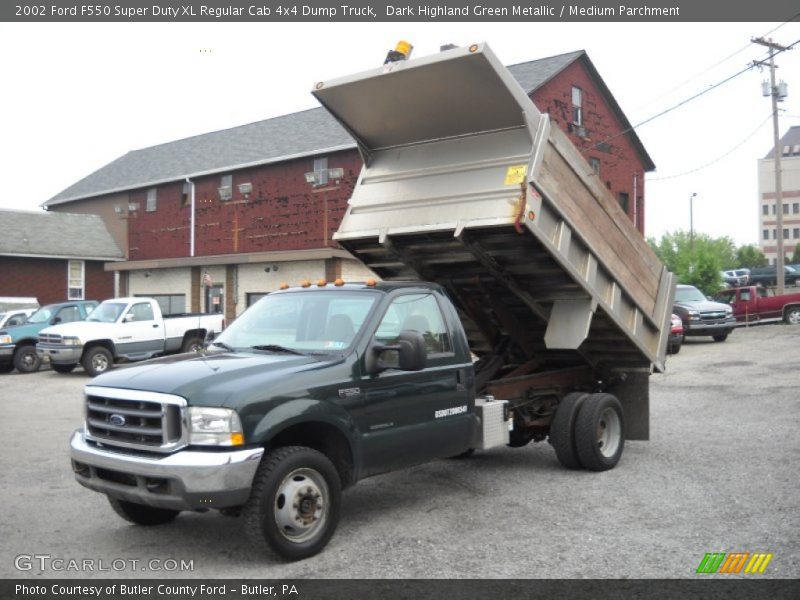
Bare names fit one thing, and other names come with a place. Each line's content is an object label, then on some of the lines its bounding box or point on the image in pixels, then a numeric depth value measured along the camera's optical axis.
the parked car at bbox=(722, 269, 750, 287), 49.19
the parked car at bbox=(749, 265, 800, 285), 48.22
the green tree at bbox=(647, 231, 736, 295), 42.12
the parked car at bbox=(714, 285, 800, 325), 27.25
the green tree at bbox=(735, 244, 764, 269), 88.25
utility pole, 32.62
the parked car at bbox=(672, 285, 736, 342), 23.22
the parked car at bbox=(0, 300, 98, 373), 20.39
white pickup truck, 18.64
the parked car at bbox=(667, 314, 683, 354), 20.48
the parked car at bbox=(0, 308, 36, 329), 21.23
